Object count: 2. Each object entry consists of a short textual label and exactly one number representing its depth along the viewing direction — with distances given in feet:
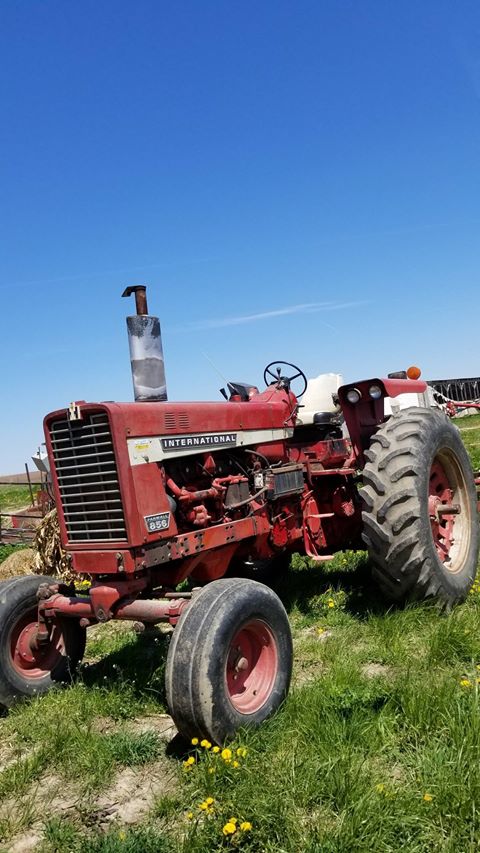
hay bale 28.40
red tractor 11.56
